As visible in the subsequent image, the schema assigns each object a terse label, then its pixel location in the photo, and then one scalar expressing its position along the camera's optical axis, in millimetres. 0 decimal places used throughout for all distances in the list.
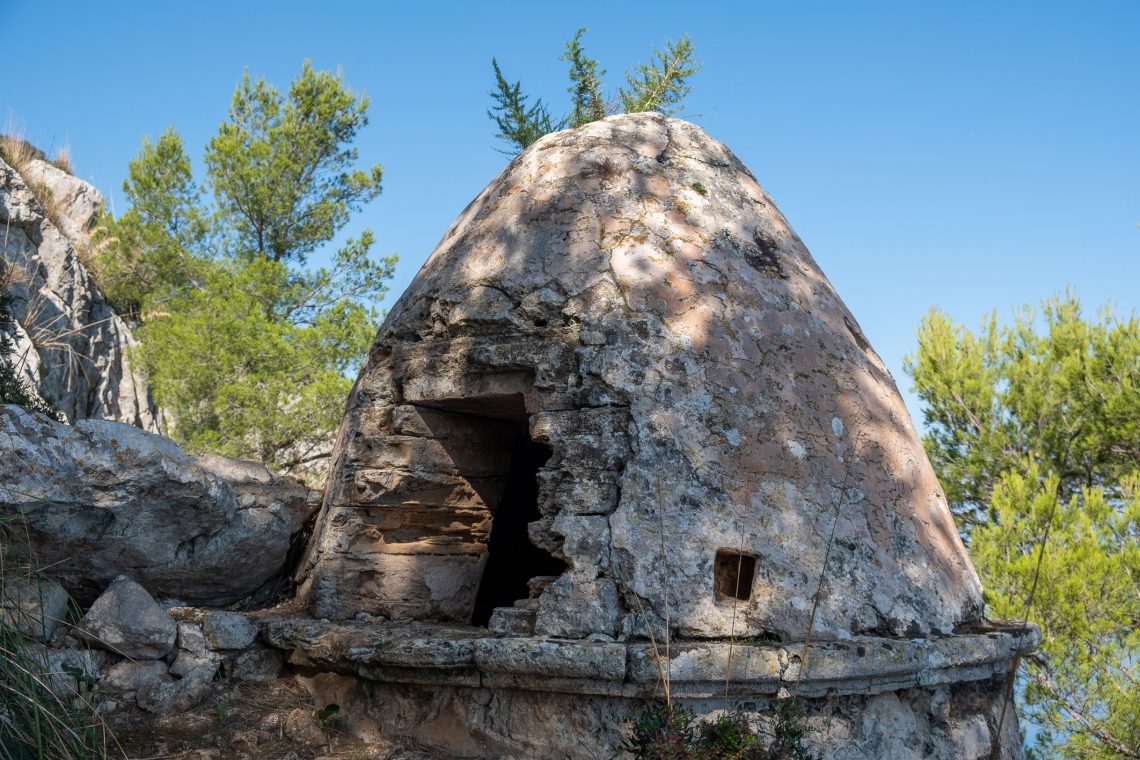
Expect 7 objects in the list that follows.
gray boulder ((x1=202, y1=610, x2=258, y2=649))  4301
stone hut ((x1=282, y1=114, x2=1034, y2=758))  3646
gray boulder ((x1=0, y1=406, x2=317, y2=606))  3850
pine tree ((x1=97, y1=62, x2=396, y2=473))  11250
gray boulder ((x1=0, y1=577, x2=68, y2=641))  3441
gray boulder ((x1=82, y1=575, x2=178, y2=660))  3986
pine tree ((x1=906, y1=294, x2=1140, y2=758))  8180
